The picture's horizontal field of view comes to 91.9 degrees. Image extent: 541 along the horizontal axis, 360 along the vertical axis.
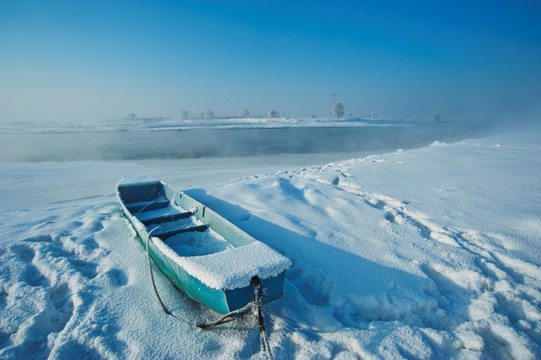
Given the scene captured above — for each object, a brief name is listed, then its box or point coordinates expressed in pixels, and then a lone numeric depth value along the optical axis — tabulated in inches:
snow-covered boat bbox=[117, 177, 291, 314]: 107.8
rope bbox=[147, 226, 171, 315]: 129.0
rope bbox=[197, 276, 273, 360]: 107.5
